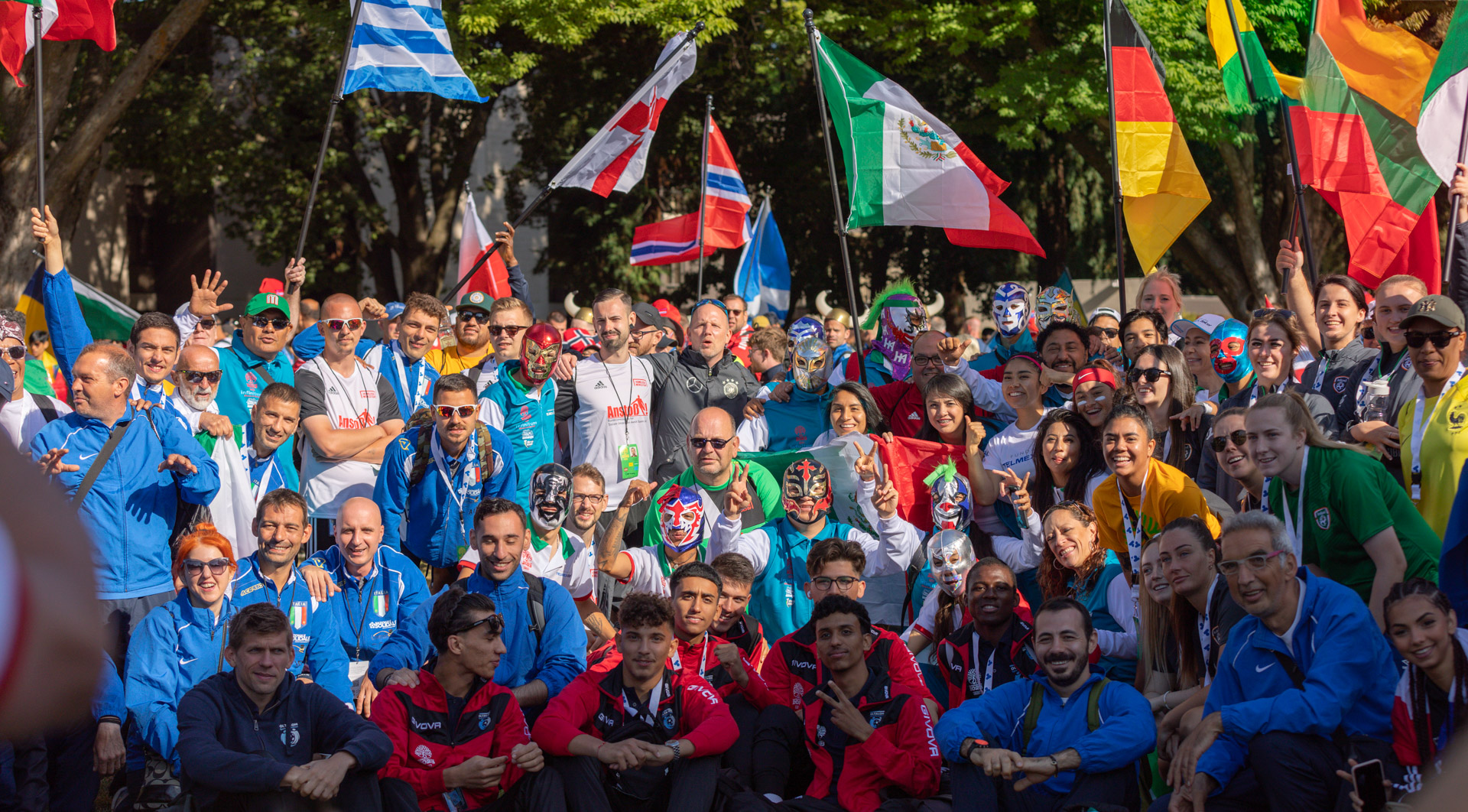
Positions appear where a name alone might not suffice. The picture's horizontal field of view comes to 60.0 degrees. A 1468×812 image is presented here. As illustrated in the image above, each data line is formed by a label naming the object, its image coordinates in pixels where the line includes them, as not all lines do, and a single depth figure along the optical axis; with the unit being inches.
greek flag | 364.8
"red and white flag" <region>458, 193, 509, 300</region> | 457.1
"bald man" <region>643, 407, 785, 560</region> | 273.1
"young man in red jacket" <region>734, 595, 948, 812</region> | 216.5
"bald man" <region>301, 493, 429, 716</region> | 245.3
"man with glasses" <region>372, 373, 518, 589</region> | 265.4
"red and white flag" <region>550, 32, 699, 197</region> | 400.5
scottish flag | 551.5
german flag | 349.4
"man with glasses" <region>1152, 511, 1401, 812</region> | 182.5
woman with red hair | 219.9
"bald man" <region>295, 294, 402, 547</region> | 282.2
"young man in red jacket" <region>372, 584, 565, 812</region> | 212.7
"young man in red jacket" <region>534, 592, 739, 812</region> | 215.2
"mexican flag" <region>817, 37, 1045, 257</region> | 345.4
